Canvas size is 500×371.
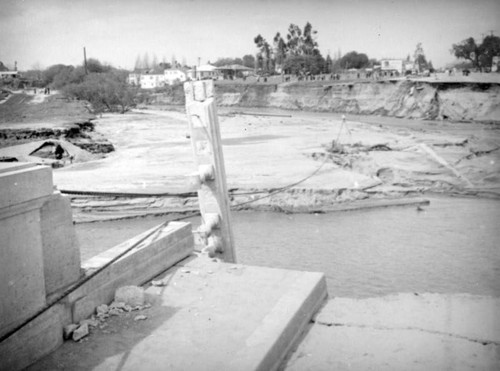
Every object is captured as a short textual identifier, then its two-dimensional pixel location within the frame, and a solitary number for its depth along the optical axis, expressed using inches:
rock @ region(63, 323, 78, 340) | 162.1
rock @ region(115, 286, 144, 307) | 187.0
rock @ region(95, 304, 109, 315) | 177.9
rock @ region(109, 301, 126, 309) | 183.2
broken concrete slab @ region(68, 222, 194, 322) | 174.9
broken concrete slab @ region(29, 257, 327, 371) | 149.8
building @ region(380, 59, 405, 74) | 4362.2
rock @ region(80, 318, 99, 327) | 169.9
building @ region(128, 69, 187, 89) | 5246.1
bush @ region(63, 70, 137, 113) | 2221.9
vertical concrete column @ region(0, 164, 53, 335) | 134.8
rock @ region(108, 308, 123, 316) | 180.2
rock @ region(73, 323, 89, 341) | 161.3
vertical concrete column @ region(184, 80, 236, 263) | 292.7
